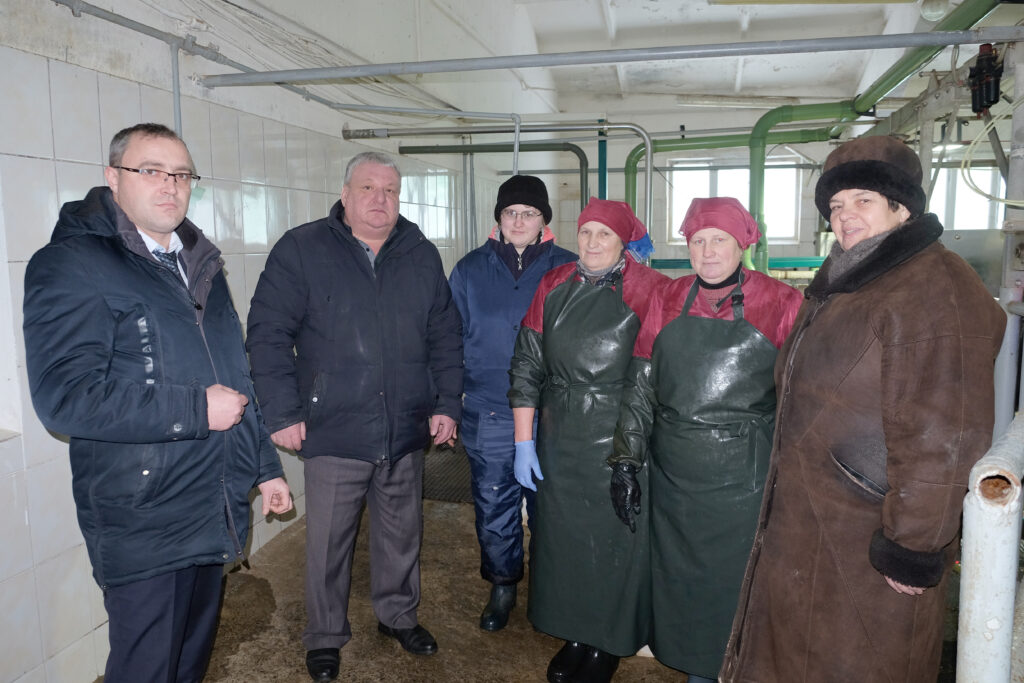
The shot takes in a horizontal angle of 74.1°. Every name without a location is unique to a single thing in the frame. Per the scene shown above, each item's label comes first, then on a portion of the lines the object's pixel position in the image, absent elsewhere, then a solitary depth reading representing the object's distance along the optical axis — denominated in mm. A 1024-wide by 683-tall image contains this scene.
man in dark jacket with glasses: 1305
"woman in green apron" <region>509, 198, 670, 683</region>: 1919
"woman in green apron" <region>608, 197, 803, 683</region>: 1691
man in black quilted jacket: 1962
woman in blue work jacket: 2293
